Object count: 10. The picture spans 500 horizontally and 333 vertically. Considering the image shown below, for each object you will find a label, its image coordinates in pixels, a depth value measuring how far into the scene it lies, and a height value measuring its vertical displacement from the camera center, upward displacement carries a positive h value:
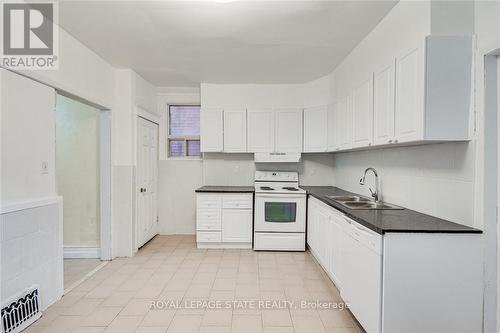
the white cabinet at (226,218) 4.21 -0.82
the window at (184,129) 5.12 +0.64
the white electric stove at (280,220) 4.08 -0.82
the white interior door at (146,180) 4.13 -0.26
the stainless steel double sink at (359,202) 2.60 -0.40
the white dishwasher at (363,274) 1.81 -0.80
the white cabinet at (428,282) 1.74 -0.74
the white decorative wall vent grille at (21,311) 2.00 -1.13
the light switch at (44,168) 2.41 -0.04
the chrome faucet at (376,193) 2.90 -0.30
